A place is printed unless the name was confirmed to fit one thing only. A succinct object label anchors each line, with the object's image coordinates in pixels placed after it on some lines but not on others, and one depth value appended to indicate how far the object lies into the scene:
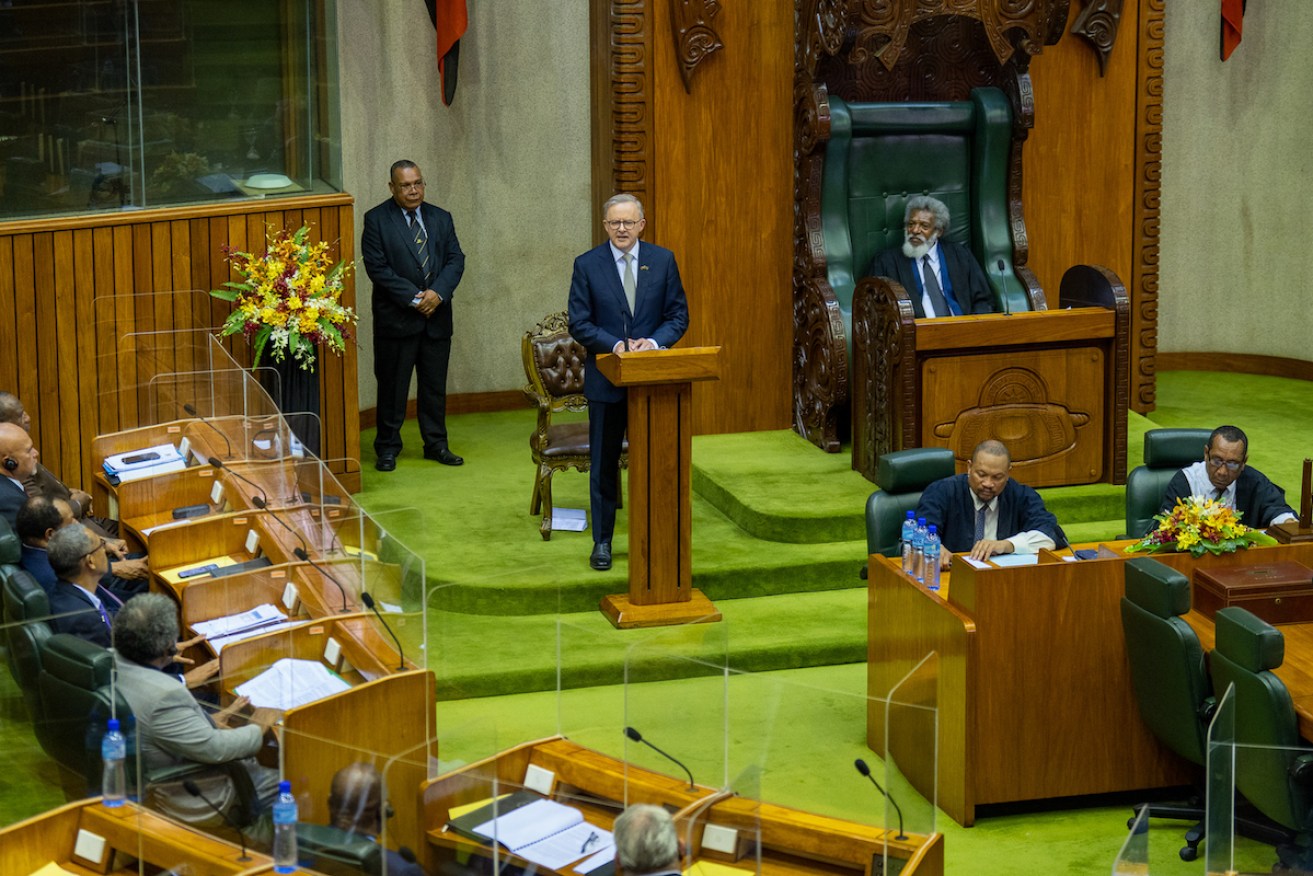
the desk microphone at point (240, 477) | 13.66
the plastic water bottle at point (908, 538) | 12.45
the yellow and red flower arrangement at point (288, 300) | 16.42
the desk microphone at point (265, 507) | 13.35
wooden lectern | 13.70
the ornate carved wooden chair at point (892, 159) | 17.59
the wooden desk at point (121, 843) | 8.74
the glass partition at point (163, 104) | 15.98
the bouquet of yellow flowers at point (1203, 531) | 11.85
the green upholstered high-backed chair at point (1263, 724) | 9.74
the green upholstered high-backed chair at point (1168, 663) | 10.98
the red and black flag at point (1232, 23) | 20.91
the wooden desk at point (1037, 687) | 11.69
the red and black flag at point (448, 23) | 19.19
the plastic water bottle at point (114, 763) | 9.25
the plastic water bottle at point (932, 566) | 12.29
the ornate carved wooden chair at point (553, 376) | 16.33
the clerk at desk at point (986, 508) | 12.83
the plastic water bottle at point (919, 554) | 12.36
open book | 8.97
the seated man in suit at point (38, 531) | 12.14
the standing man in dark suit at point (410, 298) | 17.69
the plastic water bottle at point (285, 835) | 8.55
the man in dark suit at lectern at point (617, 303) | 14.74
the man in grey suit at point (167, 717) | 9.75
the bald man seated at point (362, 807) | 8.48
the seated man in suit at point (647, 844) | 7.87
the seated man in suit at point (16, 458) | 13.11
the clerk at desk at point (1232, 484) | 12.99
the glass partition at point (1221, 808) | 9.16
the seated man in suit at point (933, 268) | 17.48
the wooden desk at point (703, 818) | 9.01
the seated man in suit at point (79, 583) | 11.38
